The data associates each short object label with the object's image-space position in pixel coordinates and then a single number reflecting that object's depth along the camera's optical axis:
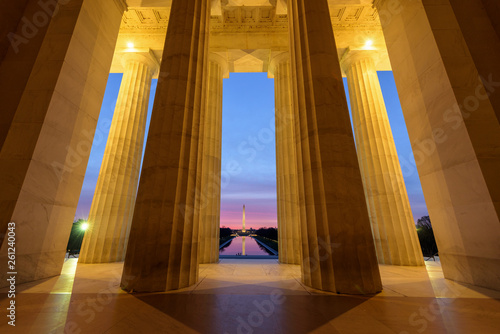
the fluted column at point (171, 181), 8.39
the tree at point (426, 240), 31.81
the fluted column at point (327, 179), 8.23
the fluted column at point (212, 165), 18.08
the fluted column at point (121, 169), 17.52
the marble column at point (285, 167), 17.92
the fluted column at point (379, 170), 16.47
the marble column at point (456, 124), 8.82
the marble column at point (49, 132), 9.54
